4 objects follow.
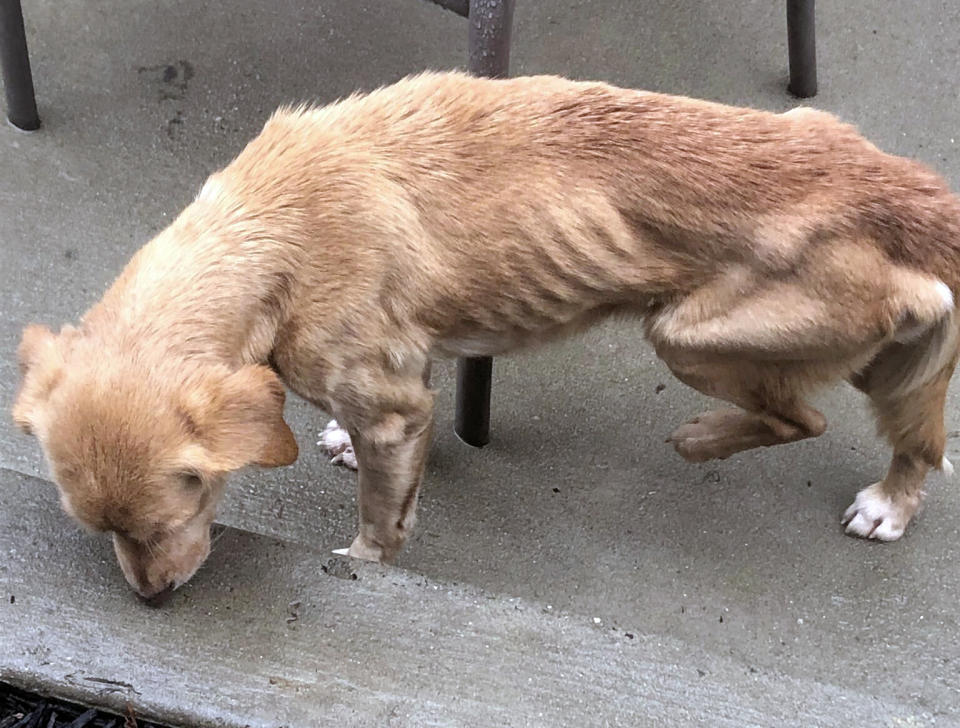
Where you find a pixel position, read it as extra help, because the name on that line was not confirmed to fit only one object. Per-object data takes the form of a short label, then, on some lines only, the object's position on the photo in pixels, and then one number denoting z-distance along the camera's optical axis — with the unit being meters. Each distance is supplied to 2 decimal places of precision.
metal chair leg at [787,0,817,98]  3.83
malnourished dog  2.11
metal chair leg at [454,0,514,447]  2.41
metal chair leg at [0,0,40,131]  3.46
